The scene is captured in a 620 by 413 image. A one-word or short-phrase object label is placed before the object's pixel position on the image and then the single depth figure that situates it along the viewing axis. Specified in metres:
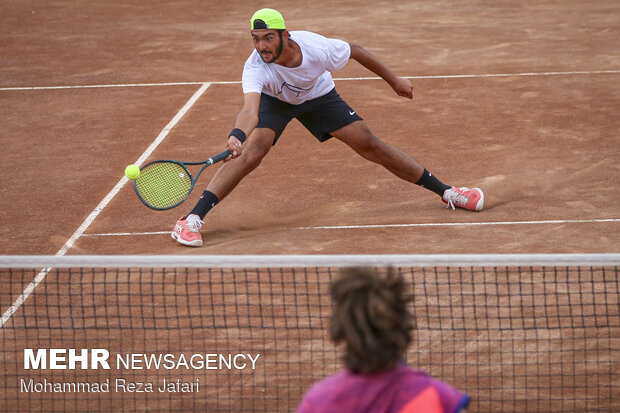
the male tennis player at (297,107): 13.61
